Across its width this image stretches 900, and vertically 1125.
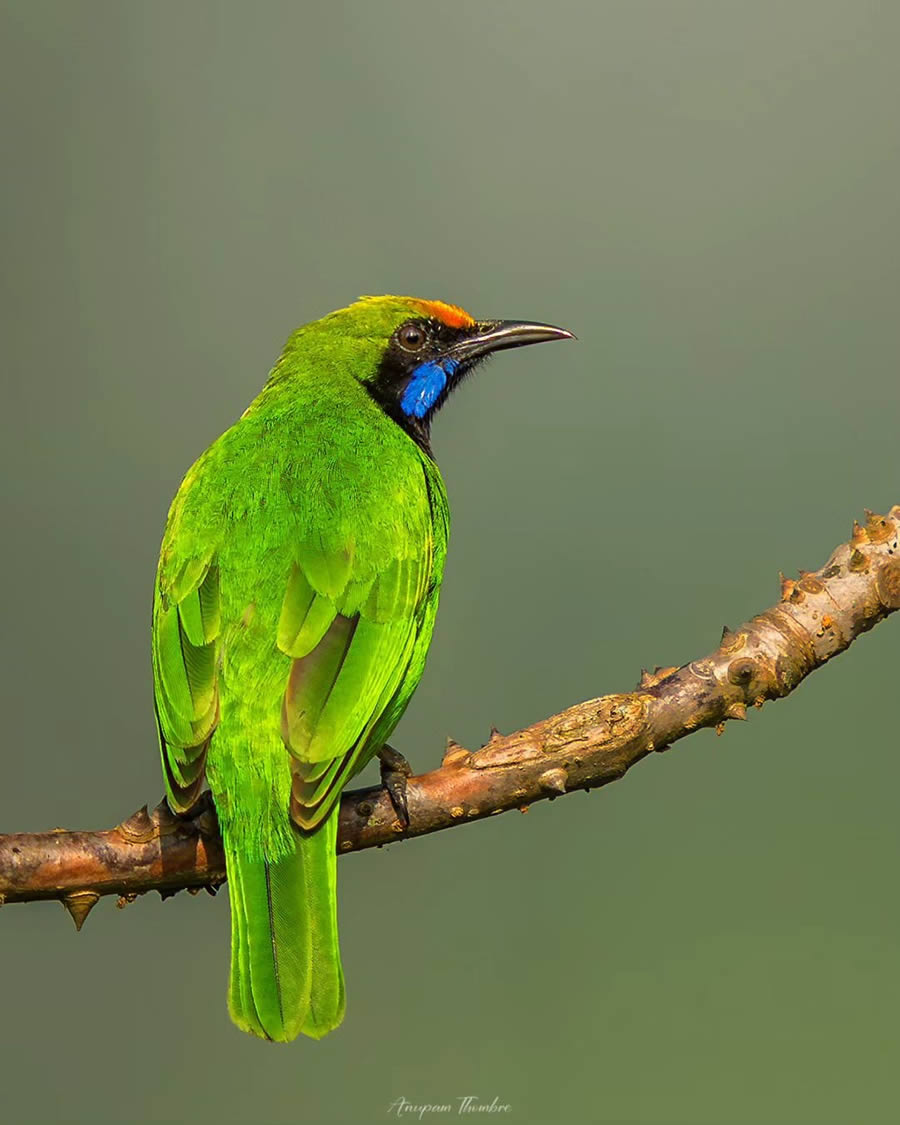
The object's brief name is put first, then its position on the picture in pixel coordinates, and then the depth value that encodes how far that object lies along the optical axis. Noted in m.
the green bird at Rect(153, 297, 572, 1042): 6.54
